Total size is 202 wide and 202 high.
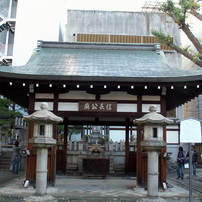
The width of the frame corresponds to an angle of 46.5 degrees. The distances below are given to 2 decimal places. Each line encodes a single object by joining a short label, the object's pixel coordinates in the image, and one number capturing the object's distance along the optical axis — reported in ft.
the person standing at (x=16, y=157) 41.06
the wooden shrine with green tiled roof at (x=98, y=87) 27.48
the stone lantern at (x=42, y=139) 22.67
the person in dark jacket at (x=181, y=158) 40.32
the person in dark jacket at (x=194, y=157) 43.20
